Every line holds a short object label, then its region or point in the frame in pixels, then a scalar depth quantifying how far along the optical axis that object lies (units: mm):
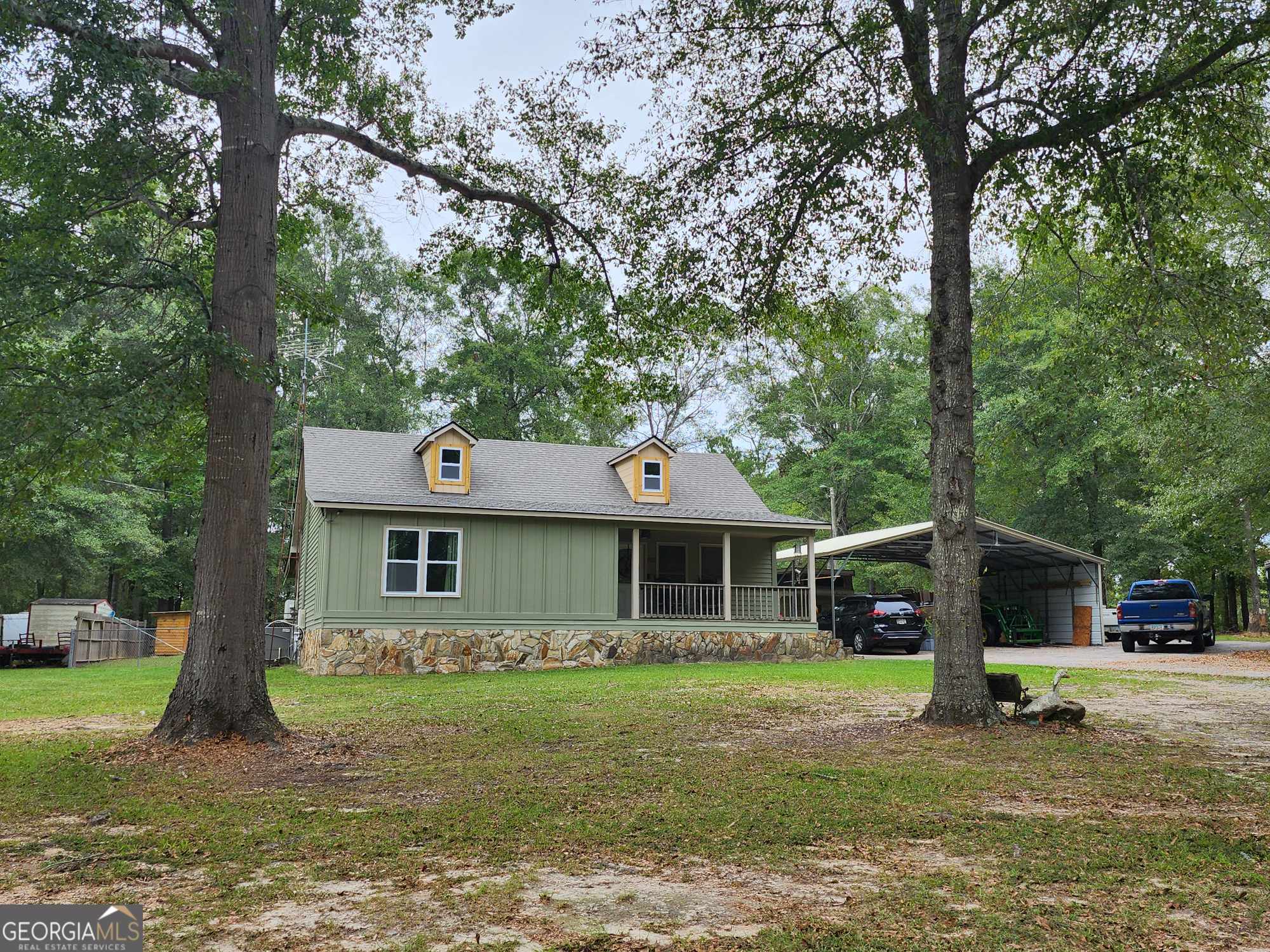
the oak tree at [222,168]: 6855
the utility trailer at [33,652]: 21797
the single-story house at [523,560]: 17453
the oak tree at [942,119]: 7938
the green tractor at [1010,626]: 27297
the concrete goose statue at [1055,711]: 8320
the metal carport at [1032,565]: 24031
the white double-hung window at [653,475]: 21203
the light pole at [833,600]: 23406
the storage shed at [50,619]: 24359
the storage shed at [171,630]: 27812
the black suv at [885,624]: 23000
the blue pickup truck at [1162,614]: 21312
